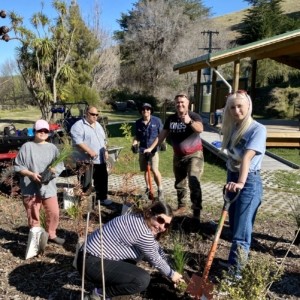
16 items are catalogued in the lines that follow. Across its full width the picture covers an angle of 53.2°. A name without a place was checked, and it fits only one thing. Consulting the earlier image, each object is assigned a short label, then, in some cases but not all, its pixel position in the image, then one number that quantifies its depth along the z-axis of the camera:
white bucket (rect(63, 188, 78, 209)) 3.98
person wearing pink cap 2.99
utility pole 19.42
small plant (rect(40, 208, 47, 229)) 3.21
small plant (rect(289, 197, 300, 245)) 3.22
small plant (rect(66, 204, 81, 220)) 3.52
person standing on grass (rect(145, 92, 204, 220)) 3.39
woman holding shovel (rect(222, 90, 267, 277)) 2.33
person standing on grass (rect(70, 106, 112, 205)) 4.07
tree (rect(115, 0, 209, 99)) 33.25
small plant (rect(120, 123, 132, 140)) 4.47
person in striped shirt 2.17
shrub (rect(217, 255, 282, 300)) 1.96
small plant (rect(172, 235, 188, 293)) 2.50
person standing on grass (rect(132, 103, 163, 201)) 4.44
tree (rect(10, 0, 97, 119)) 13.47
